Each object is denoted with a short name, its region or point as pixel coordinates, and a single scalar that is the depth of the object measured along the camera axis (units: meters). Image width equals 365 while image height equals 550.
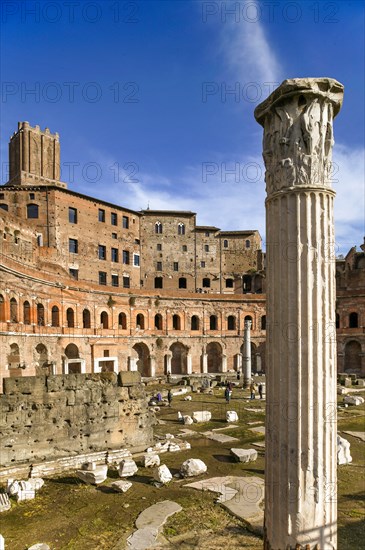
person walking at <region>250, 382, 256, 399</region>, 25.80
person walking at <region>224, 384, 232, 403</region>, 24.41
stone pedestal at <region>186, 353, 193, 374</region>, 39.81
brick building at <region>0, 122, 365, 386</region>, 29.36
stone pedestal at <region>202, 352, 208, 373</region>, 40.31
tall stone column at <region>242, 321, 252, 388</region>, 31.12
